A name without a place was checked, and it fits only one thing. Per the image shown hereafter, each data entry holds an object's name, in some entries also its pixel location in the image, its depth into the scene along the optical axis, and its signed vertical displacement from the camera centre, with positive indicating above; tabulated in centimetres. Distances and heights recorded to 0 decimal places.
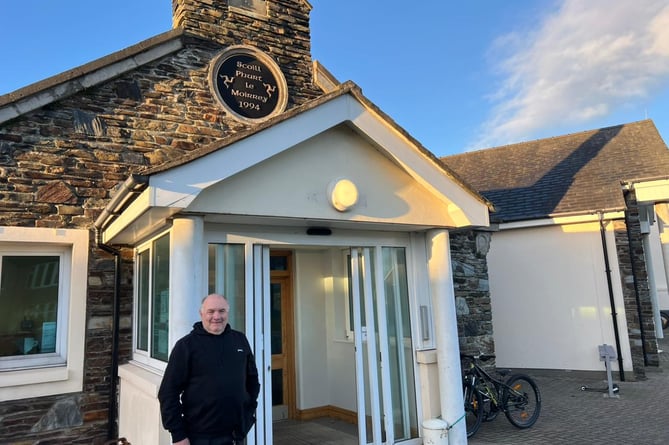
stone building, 449 +80
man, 293 -54
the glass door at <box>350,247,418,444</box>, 538 -64
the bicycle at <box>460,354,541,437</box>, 640 -151
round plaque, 705 +337
